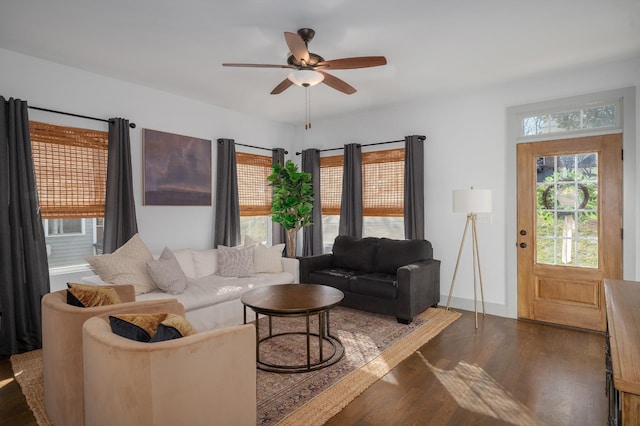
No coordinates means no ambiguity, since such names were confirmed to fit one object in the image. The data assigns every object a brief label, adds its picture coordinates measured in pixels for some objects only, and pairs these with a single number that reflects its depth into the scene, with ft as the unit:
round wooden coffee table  9.36
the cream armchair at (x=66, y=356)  6.65
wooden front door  12.37
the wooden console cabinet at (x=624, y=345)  3.16
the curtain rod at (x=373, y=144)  16.25
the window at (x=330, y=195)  19.47
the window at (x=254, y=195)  18.38
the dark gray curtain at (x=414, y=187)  16.19
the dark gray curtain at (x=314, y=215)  19.67
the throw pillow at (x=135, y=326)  5.46
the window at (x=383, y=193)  17.33
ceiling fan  9.02
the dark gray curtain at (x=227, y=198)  16.75
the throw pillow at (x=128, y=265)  11.18
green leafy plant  17.66
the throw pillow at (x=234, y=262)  14.60
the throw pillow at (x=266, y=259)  15.51
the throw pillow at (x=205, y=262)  14.45
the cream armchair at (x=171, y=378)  4.75
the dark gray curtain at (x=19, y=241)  10.52
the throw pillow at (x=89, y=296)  7.23
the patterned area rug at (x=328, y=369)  7.72
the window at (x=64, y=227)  12.29
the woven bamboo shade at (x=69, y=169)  11.68
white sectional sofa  11.64
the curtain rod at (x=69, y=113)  11.50
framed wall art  14.46
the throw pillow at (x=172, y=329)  5.24
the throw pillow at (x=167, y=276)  11.78
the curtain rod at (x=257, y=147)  18.07
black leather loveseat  13.33
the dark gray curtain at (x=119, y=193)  12.92
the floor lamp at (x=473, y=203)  13.28
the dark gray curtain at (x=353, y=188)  18.20
